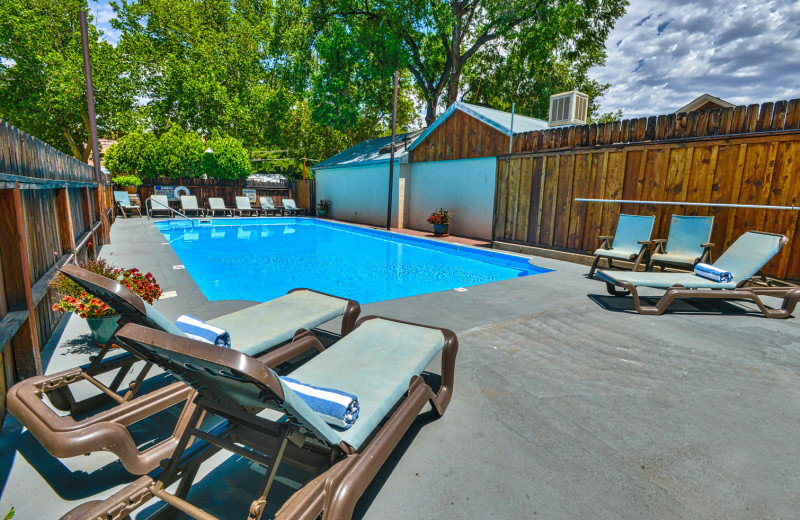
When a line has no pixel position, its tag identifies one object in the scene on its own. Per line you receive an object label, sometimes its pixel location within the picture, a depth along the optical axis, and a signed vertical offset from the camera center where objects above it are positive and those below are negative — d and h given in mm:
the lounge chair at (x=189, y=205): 17859 -531
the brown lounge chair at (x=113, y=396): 1479 -969
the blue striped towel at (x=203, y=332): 2012 -738
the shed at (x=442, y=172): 11359 +1038
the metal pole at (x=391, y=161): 12979 +1350
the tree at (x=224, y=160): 18719 +1729
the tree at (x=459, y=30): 17266 +8576
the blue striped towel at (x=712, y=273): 4453 -764
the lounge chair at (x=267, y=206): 19953 -514
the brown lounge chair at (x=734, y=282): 4340 -884
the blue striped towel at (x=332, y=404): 1527 -842
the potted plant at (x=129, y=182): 17766 +463
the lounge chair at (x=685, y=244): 5703 -544
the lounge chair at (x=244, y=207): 19370 -591
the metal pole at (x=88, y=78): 9141 +2757
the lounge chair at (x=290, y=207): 20250 -539
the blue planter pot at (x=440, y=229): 12258 -892
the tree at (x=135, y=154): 17641 +1767
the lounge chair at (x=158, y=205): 17203 -567
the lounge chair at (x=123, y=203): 15787 -476
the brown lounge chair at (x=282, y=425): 1127 -958
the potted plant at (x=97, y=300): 2713 -800
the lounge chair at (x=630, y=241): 6199 -570
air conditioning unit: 10859 +2863
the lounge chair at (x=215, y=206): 18859 -569
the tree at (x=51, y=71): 20141 +6520
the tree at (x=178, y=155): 18100 +1848
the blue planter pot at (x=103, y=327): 2844 -1037
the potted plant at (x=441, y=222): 12250 -661
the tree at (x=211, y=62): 23375 +8865
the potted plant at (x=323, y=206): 18922 -409
